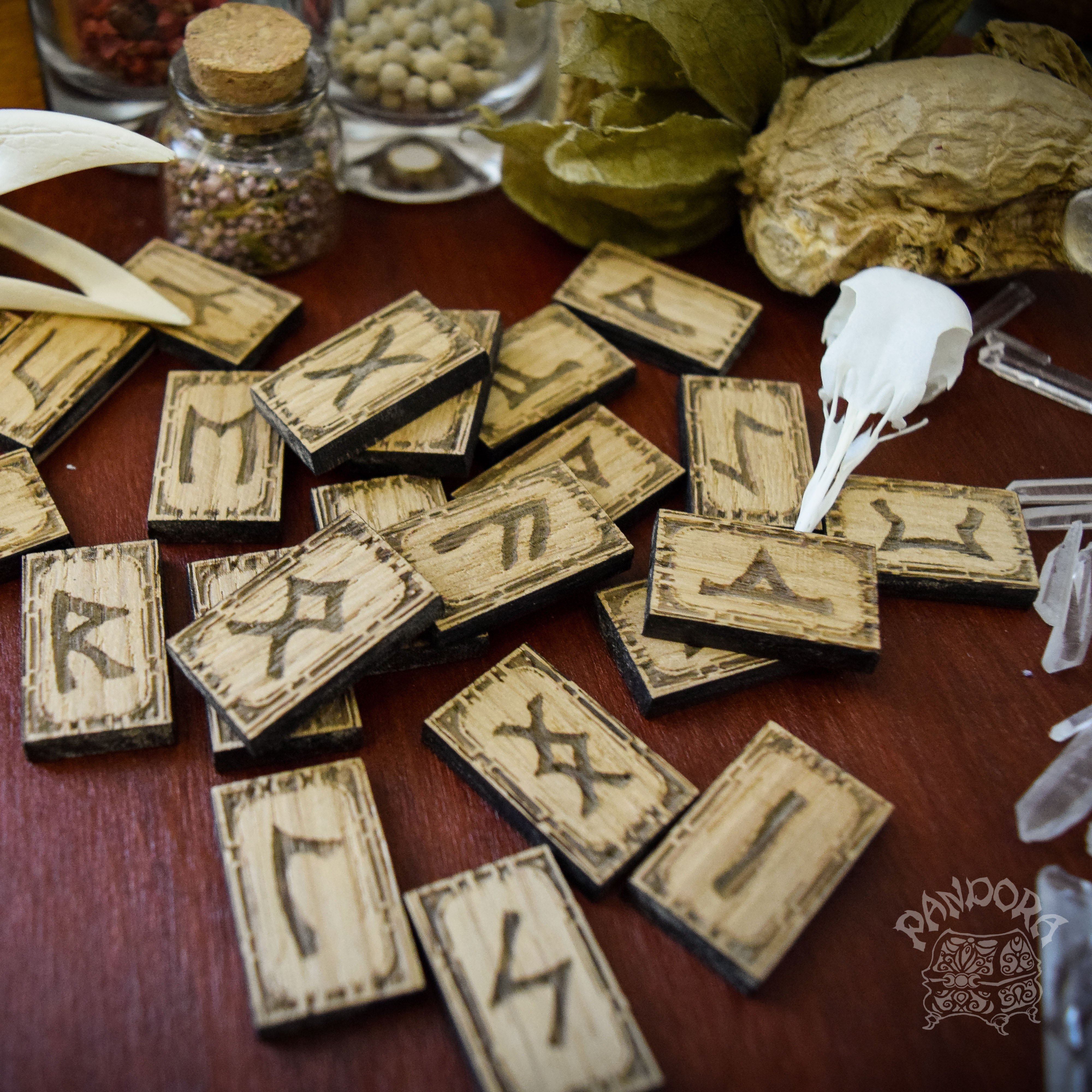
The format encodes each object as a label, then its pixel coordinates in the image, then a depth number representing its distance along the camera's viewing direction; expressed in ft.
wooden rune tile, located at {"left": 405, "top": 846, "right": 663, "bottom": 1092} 0.67
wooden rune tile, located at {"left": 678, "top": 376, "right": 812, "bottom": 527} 0.85
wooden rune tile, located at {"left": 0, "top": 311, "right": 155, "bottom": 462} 0.86
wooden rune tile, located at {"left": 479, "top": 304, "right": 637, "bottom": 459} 0.89
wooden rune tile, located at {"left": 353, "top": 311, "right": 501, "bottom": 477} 0.85
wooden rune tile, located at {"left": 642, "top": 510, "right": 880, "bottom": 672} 0.78
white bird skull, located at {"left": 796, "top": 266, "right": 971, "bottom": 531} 0.85
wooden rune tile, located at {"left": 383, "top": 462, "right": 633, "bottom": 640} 0.79
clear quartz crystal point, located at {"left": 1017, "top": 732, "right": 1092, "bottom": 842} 0.76
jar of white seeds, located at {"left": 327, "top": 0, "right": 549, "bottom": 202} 1.00
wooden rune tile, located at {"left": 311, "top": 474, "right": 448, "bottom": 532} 0.84
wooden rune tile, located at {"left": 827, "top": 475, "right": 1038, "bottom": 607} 0.83
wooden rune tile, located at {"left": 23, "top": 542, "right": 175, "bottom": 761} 0.75
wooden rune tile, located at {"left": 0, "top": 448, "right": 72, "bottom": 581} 0.81
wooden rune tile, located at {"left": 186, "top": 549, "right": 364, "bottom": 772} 0.74
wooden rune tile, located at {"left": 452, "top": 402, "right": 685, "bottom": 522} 0.86
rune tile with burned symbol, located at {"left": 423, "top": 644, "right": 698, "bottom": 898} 0.73
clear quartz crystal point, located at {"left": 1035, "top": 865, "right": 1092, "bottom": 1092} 0.69
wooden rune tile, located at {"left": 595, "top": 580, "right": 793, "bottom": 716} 0.78
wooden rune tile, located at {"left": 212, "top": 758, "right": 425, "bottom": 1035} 0.68
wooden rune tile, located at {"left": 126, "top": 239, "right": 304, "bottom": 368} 0.91
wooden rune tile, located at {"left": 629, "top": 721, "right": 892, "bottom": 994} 0.70
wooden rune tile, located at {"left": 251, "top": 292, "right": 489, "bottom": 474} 0.84
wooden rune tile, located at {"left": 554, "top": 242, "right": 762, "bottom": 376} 0.94
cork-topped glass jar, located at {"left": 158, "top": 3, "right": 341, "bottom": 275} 0.89
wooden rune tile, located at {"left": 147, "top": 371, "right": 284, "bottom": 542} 0.83
